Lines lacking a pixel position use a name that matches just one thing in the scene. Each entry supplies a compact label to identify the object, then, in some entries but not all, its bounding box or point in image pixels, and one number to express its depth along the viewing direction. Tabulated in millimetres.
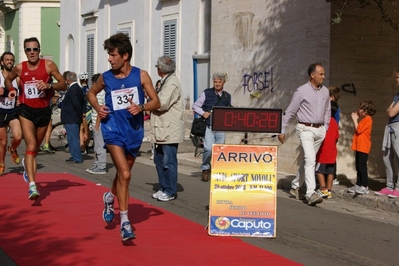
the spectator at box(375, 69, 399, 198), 11773
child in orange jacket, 12422
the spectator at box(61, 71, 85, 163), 17500
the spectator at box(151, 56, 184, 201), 11836
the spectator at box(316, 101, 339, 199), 12714
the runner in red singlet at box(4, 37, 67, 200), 11281
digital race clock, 9719
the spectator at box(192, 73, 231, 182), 13930
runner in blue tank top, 8797
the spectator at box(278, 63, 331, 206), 11992
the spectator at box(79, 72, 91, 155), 19344
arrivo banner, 9328
